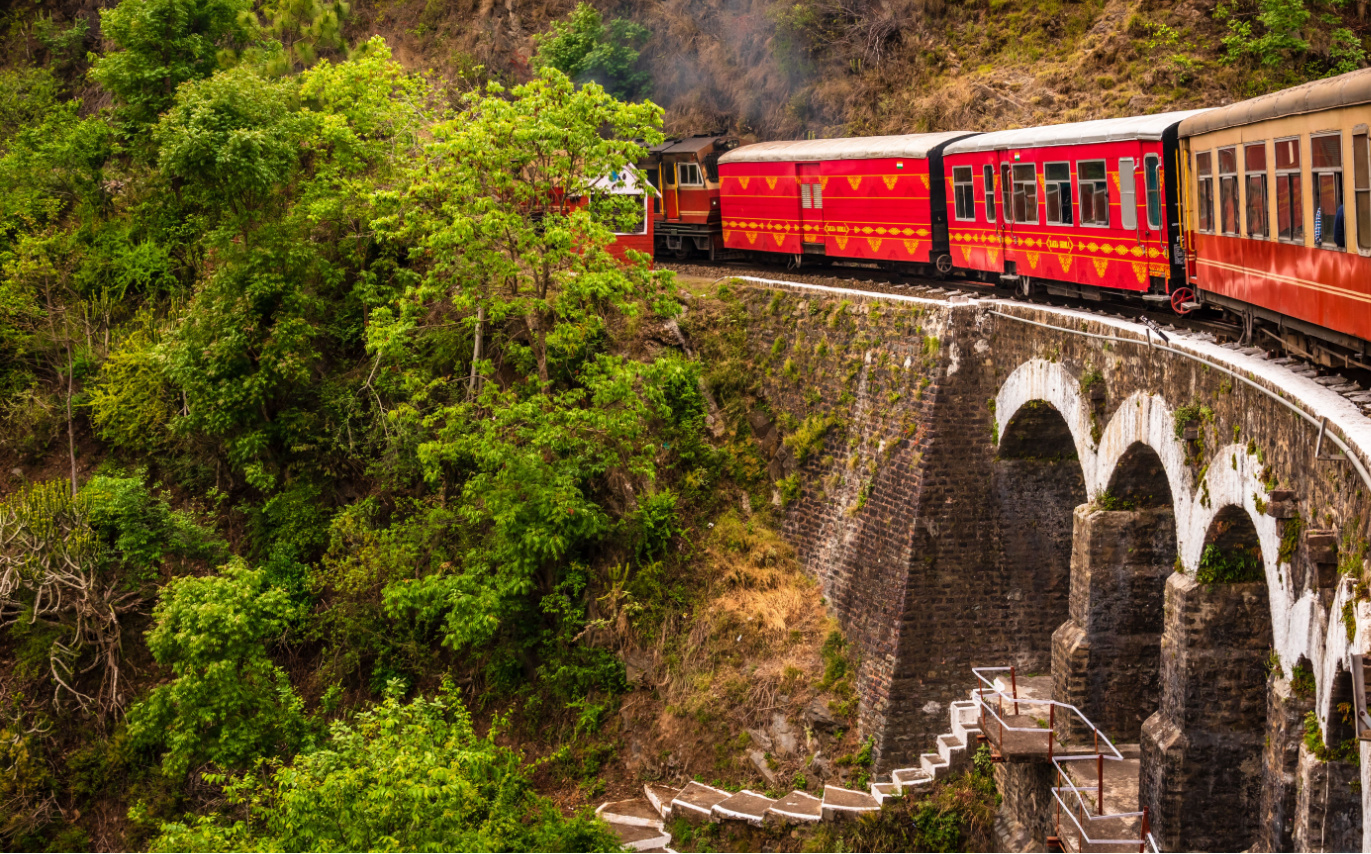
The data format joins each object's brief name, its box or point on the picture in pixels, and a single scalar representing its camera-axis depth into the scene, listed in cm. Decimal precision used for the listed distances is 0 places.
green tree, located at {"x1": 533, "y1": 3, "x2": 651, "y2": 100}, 3766
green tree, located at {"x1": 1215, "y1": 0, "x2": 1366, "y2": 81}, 2484
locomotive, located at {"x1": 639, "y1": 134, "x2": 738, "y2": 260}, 2988
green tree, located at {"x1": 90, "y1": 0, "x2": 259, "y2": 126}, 2812
